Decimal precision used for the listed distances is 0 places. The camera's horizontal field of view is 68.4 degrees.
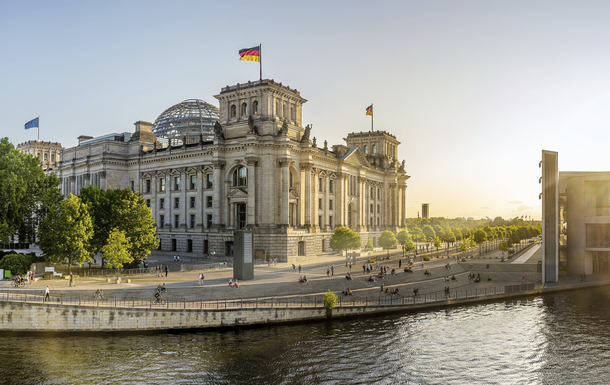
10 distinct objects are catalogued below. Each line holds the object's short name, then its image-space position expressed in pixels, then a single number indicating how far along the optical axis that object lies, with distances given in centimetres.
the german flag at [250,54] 7350
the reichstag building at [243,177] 7600
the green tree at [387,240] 9262
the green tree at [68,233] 4950
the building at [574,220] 6456
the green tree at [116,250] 4959
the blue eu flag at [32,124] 9113
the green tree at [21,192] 5709
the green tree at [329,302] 4216
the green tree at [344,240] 7812
